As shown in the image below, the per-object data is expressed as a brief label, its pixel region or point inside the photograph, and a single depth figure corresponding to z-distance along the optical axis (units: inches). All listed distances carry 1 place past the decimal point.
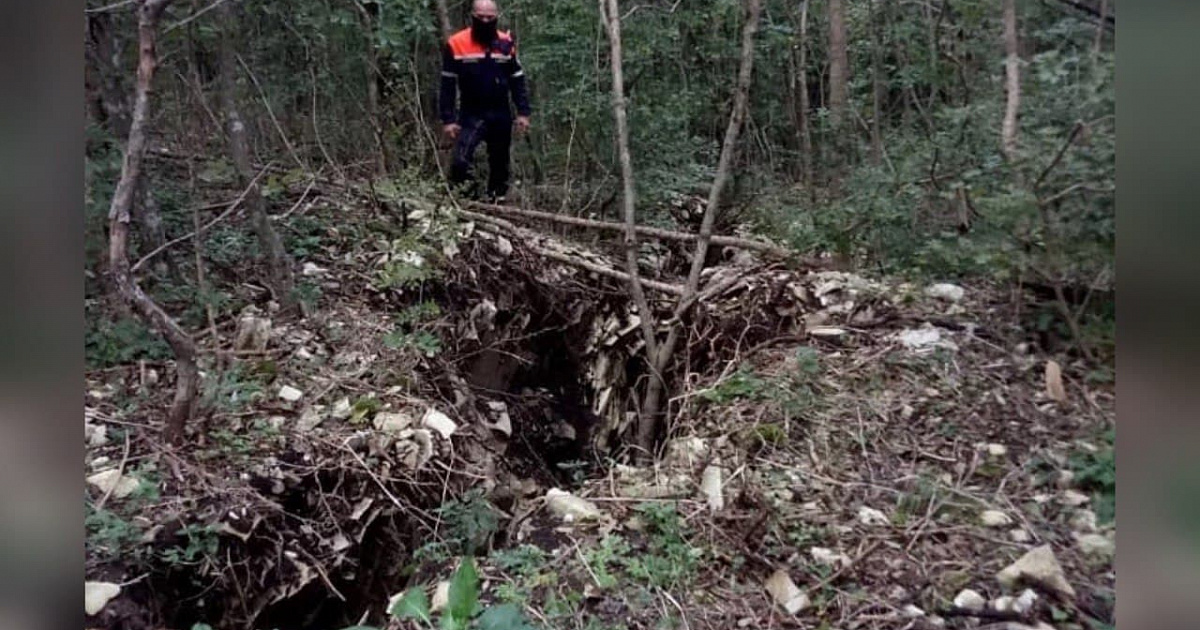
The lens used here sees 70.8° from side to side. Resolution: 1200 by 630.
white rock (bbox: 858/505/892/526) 89.7
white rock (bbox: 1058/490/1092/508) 75.0
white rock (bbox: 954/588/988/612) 79.6
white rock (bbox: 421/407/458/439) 109.9
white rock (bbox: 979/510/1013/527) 82.8
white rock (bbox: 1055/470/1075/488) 76.9
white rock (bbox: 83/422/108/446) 99.7
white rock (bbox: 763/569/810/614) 84.9
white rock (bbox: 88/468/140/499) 94.9
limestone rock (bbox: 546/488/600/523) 101.0
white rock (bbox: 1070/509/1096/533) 72.8
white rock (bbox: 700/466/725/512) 97.3
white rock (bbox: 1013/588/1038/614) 77.0
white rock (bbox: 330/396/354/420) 109.3
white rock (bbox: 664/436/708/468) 105.7
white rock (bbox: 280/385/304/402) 110.5
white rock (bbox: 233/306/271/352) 117.2
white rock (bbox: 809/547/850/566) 86.9
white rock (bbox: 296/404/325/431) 106.7
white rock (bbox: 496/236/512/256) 144.0
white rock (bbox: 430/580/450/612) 87.3
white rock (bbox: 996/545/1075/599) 75.0
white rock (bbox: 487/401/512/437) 122.6
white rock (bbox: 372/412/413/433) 108.6
